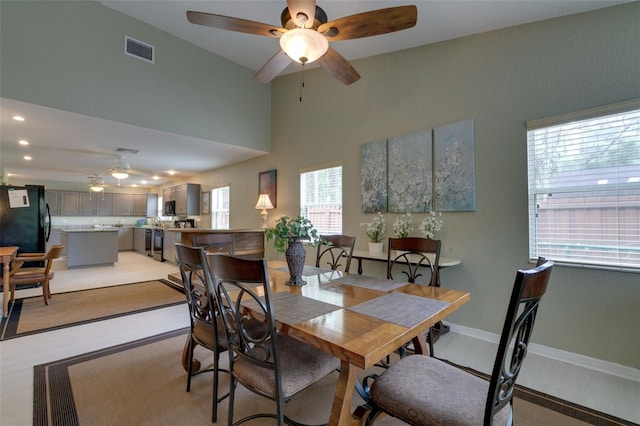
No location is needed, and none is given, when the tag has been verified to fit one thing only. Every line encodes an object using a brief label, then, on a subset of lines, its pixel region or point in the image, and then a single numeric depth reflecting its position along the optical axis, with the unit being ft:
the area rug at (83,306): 10.21
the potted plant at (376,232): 10.91
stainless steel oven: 24.22
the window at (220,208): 21.67
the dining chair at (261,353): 3.92
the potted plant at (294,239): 6.10
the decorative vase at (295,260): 6.09
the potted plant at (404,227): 10.50
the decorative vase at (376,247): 10.88
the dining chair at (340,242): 8.25
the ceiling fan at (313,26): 5.82
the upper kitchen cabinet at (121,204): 31.65
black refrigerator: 15.30
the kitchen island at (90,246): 20.44
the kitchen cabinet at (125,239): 30.63
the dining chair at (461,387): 3.01
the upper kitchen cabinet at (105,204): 30.71
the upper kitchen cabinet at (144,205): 32.99
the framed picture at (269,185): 16.99
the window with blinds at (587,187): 6.85
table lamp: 16.51
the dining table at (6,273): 10.72
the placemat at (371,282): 5.88
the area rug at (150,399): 5.42
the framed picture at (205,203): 23.49
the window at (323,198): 13.61
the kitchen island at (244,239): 14.79
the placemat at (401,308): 4.08
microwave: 25.86
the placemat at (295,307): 4.16
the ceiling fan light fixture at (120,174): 18.26
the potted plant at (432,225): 9.91
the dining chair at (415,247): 6.73
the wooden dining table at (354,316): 3.38
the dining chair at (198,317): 5.27
